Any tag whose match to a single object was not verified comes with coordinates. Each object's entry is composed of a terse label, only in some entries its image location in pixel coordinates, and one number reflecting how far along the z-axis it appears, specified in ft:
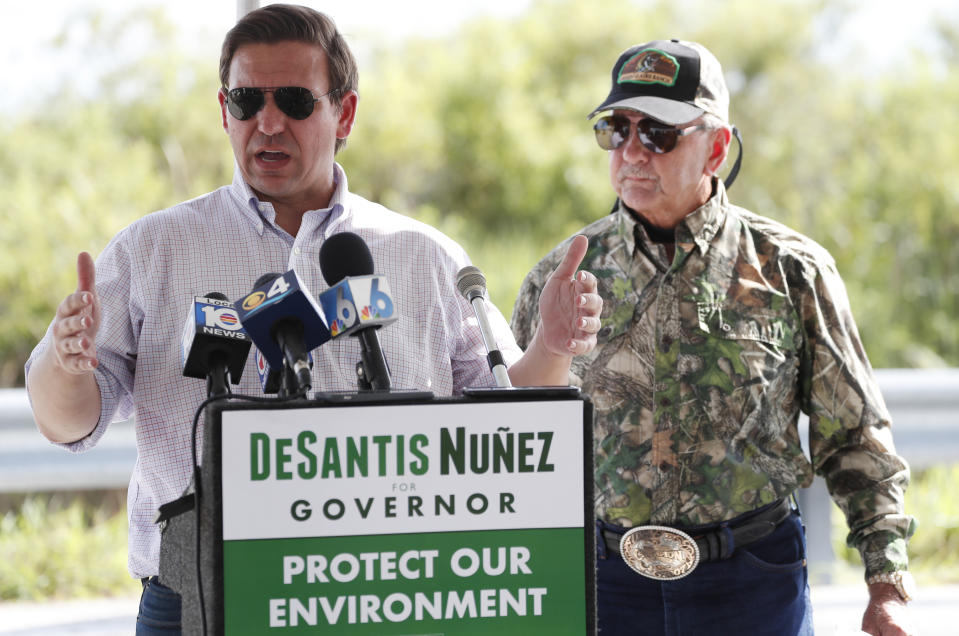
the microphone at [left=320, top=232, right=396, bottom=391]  11.04
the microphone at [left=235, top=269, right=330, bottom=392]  11.00
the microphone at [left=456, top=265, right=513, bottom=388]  11.41
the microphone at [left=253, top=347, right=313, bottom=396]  11.26
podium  10.86
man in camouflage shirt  13.17
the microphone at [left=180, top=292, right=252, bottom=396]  11.28
